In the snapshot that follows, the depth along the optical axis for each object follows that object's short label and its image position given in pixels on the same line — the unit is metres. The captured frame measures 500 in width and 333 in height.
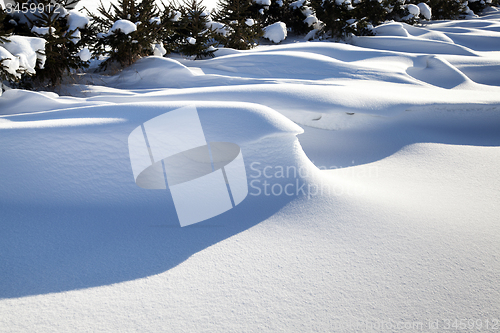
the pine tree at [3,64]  2.67
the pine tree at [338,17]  6.47
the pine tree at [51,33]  3.40
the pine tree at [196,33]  5.05
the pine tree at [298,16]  7.34
